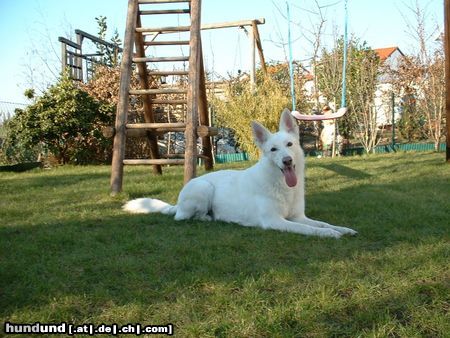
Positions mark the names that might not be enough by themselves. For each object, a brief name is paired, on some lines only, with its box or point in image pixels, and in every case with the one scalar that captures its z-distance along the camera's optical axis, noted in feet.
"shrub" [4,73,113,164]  39.68
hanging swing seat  25.64
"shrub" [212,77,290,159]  39.47
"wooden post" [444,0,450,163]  28.99
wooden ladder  20.98
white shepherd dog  14.37
